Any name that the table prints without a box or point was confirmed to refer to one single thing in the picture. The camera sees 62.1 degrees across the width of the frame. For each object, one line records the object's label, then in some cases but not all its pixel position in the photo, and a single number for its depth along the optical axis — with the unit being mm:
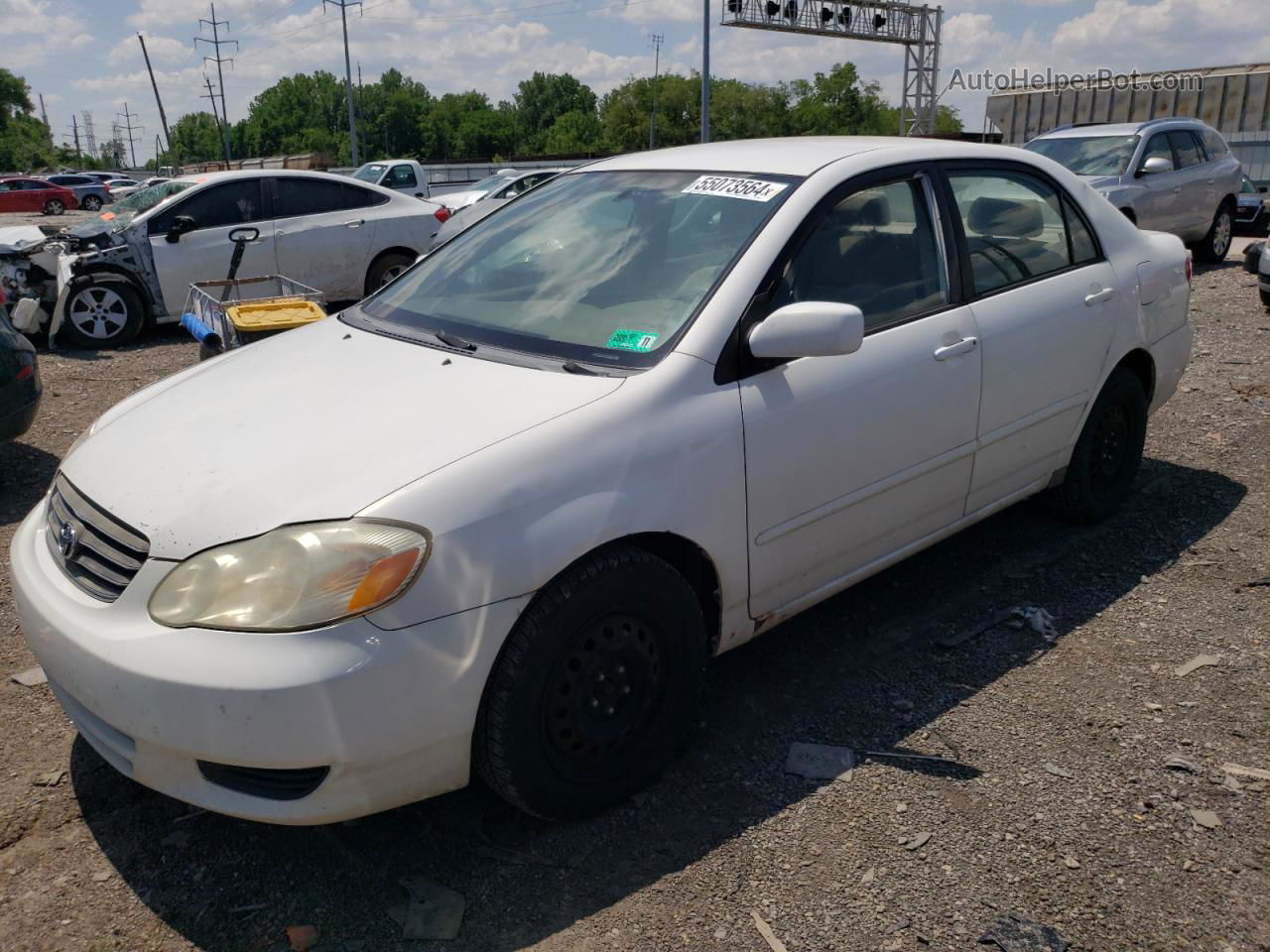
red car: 42938
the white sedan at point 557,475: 2332
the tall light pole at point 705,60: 30203
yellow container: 5488
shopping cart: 5535
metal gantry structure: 32344
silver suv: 12094
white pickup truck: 19672
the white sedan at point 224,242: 9742
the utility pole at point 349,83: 50088
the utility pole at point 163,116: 68419
